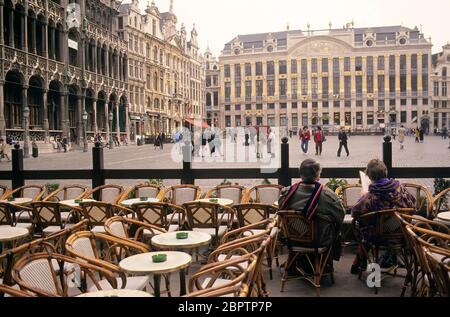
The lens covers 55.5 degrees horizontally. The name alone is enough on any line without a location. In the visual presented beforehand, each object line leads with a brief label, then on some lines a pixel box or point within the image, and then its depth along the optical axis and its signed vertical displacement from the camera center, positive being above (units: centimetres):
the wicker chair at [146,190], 810 -78
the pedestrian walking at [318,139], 2441 +39
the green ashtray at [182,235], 485 -100
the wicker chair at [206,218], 593 -103
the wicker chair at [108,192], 804 -81
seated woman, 499 -61
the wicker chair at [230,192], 780 -82
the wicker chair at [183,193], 780 -82
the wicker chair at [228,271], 294 -94
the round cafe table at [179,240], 456 -102
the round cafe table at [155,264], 366 -103
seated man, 481 -64
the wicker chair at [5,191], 796 -76
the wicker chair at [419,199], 693 -92
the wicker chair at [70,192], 823 -81
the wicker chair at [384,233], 485 -102
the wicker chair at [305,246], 479 -115
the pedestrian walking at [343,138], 2253 +38
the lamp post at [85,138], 3281 +91
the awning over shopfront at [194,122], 5349 +344
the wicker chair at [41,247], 335 -85
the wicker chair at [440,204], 647 -99
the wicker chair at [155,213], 592 -91
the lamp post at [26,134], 2588 +107
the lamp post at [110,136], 4007 +136
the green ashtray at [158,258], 389 -100
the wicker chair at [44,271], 333 -97
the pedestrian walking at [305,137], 2527 +53
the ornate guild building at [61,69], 2802 +642
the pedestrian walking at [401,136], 2815 +55
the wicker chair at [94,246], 396 -93
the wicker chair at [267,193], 761 -83
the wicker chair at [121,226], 476 -89
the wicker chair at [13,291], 286 -94
